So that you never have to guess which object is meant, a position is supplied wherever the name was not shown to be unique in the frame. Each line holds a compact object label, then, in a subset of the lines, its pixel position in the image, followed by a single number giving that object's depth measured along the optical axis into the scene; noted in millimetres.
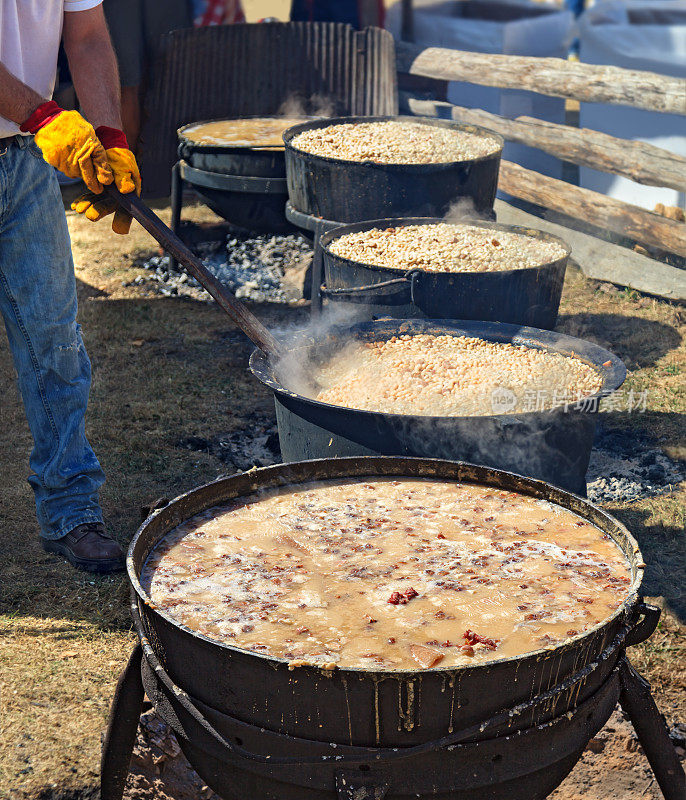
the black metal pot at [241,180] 7625
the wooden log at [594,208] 8273
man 3896
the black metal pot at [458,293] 5188
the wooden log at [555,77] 8531
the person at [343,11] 12359
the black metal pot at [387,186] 6387
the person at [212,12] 12617
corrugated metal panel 9523
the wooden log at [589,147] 8328
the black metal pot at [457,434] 3666
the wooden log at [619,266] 8328
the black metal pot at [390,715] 2186
